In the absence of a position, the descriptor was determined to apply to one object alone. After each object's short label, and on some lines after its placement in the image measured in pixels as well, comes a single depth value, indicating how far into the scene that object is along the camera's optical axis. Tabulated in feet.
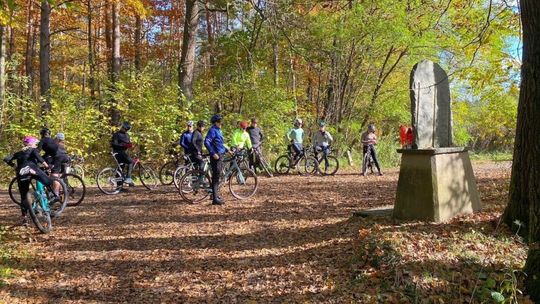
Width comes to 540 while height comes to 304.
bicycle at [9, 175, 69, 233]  24.26
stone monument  21.08
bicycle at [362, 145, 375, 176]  48.71
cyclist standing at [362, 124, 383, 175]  48.03
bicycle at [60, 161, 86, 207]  32.78
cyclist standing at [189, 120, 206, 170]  34.61
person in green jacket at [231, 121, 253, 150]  42.50
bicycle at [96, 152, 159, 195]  38.29
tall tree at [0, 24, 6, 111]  48.26
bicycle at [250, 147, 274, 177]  47.96
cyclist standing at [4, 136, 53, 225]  23.81
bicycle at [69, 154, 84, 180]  43.57
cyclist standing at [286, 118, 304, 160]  50.34
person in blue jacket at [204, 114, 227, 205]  30.33
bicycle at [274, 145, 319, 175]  50.19
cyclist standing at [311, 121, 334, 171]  50.16
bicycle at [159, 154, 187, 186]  42.93
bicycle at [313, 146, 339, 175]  49.80
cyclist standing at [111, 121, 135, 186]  38.19
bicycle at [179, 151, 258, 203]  33.01
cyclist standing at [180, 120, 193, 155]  37.47
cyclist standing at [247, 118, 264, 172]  47.88
